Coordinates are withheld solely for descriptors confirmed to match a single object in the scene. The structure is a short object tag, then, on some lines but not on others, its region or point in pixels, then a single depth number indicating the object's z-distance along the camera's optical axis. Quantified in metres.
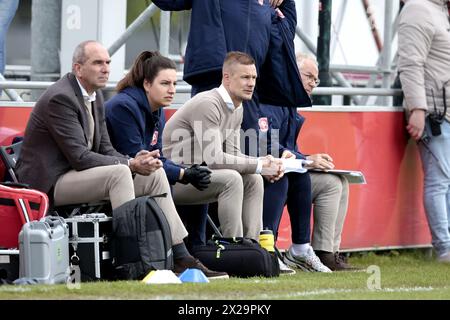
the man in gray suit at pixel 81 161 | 17.66
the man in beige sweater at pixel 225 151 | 18.98
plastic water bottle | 19.25
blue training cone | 16.98
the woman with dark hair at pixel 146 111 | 18.67
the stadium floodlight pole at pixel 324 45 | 23.89
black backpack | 17.41
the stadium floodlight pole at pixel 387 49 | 25.44
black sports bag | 18.48
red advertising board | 23.16
